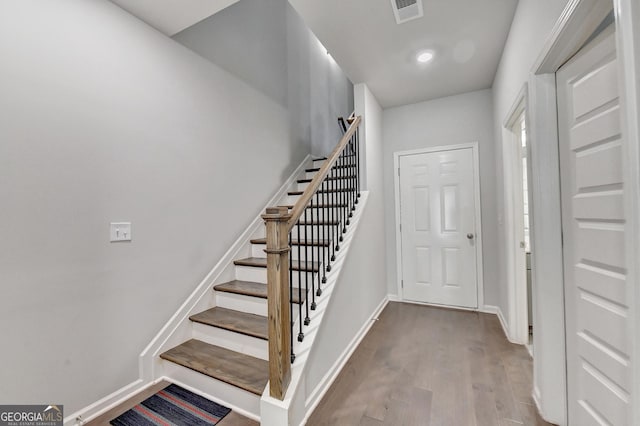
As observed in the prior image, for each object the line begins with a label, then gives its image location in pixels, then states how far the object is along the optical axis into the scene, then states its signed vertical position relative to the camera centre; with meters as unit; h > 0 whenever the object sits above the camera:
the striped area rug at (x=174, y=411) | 1.58 -1.14
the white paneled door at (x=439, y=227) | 3.33 -0.14
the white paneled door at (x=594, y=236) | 1.10 -0.11
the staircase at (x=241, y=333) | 1.68 -0.81
